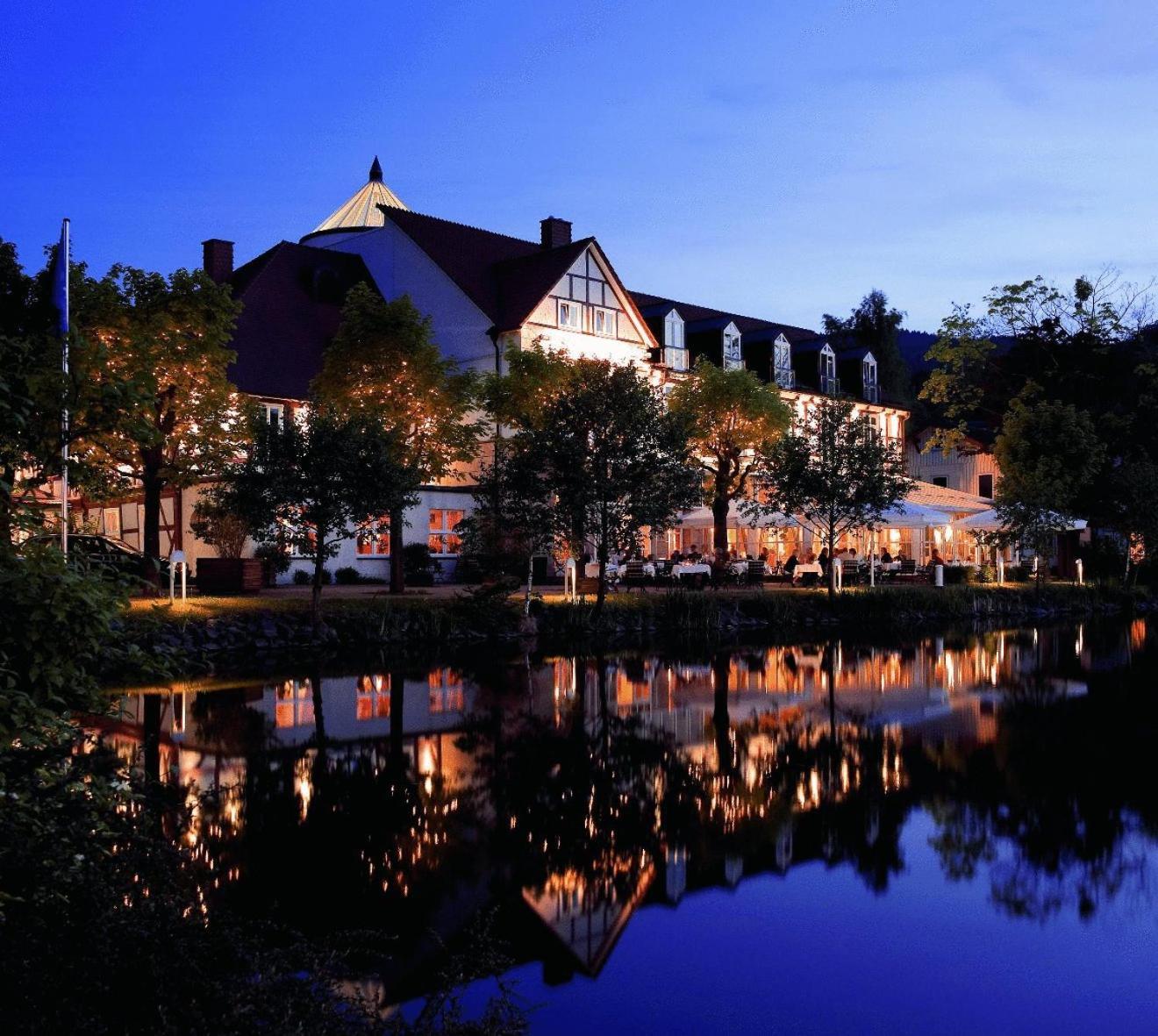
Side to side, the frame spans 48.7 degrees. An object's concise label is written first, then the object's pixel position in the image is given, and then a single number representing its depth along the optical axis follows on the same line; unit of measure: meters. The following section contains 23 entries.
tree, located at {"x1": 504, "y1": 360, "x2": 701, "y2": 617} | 29.06
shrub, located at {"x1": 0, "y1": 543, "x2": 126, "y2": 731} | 4.24
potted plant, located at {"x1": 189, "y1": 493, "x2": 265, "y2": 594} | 30.89
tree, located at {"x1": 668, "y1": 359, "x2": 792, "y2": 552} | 42.38
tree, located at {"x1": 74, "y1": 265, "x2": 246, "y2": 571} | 28.72
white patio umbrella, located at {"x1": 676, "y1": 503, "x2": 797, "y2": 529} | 43.53
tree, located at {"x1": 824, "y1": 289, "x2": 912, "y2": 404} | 75.88
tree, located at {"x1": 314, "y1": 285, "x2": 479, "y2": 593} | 33.19
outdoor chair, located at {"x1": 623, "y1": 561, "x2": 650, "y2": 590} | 36.47
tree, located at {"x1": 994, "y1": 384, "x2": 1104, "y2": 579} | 42.66
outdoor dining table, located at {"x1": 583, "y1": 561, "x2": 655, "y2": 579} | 36.75
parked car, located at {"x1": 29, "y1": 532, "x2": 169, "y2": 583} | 27.52
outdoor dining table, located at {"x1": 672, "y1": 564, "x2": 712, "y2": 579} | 38.00
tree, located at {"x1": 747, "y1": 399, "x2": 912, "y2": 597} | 35.84
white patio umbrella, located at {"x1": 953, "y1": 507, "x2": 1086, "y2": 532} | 47.56
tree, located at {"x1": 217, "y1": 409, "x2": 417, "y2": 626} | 25.80
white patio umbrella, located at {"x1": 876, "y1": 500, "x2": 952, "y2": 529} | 43.19
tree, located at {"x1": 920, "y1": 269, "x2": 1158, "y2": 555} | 50.19
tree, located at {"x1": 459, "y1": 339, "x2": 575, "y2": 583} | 29.70
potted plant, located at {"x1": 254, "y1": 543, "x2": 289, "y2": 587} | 26.84
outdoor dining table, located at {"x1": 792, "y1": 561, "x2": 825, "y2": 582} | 41.34
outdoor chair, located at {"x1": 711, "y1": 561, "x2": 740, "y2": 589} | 38.94
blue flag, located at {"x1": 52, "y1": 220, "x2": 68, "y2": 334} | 21.06
